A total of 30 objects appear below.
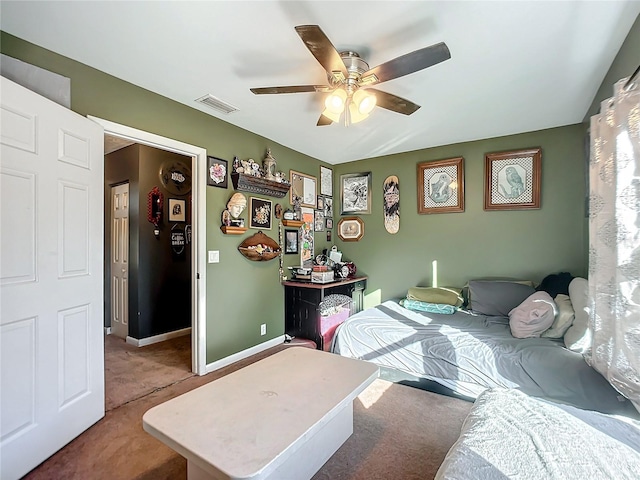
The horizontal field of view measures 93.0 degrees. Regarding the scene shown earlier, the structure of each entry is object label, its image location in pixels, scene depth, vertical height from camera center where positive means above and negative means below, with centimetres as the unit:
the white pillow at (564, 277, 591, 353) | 209 -63
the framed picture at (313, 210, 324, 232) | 431 +22
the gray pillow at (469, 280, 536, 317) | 305 -61
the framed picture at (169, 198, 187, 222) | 411 +35
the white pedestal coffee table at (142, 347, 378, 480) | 116 -83
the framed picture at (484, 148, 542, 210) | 328 +64
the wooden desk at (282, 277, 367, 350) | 346 -82
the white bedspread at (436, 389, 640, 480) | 101 -77
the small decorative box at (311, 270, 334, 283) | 357 -48
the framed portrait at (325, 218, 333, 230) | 454 +20
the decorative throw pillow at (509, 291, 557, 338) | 242 -66
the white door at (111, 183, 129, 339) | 394 -32
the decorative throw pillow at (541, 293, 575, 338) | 235 -66
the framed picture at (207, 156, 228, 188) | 291 +62
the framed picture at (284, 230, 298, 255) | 383 -6
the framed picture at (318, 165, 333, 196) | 446 +83
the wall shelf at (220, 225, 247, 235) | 302 +6
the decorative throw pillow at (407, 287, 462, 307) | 332 -66
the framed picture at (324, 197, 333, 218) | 450 +44
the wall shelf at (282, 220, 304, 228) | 377 +17
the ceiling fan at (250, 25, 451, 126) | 150 +93
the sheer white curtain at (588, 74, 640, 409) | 143 -3
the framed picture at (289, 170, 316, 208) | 391 +64
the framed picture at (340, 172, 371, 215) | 436 +65
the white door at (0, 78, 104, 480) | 158 -25
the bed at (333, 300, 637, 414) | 193 -92
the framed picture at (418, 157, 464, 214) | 368 +63
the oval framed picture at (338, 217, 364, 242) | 442 +11
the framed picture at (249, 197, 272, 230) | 334 +26
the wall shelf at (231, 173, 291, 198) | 311 +56
